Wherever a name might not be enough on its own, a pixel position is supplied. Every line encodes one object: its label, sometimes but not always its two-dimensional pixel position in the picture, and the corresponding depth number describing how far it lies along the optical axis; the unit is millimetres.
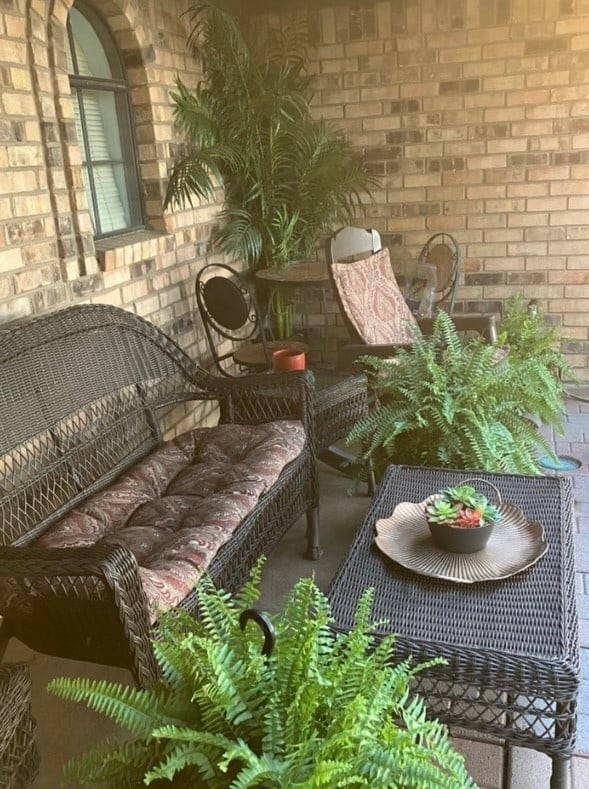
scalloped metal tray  1689
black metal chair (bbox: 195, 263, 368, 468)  2775
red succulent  1737
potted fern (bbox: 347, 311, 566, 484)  2445
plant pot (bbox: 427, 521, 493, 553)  1729
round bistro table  3607
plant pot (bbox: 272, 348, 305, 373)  3105
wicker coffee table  1427
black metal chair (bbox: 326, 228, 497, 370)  3246
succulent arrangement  1746
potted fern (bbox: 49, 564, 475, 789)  1037
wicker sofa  1553
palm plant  3566
